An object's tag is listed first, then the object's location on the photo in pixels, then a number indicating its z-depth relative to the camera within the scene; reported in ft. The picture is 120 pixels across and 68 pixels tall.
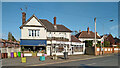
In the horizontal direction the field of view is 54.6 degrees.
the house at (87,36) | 162.48
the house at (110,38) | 200.85
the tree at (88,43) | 112.33
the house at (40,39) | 80.56
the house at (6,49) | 70.07
